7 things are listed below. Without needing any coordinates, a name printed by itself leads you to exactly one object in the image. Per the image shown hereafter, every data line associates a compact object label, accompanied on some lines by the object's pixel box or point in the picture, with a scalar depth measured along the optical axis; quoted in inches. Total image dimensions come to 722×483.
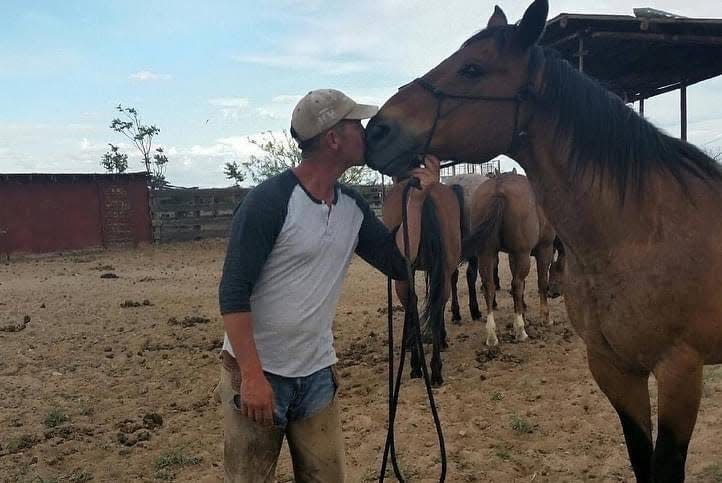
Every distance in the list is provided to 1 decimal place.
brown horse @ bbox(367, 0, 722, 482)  76.0
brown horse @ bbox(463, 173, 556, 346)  219.5
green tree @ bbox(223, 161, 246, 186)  1061.1
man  67.5
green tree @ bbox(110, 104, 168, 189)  981.8
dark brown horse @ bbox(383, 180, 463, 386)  174.4
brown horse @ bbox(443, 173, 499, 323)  241.3
